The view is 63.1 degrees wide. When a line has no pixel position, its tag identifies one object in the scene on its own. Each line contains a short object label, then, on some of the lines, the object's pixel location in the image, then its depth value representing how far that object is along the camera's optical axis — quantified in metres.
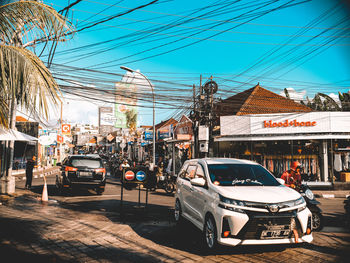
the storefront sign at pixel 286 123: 18.47
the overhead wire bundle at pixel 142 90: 9.78
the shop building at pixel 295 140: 18.55
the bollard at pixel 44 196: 11.65
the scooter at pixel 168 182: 15.26
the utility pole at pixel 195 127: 17.21
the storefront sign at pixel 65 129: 32.84
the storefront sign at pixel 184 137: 18.25
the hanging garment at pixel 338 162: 19.14
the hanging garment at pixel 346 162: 19.28
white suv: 4.84
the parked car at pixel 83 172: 12.90
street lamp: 17.92
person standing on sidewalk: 15.26
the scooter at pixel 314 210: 7.10
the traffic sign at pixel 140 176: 9.13
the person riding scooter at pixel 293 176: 7.71
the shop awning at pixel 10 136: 10.51
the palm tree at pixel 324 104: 28.84
